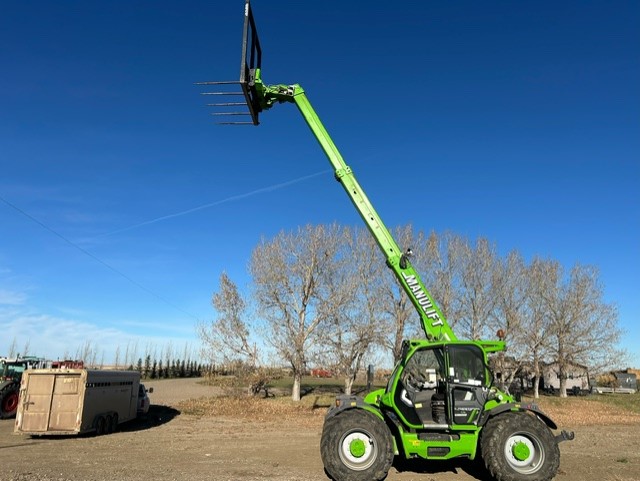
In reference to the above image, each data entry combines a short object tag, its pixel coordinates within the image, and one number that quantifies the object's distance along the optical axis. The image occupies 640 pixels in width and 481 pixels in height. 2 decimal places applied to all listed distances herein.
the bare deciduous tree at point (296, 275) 28.86
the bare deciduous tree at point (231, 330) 29.34
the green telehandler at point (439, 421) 8.37
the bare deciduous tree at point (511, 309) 34.94
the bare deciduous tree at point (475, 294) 34.49
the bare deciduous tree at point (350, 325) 27.81
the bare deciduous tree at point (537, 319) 36.48
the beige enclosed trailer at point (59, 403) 13.43
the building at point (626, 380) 54.88
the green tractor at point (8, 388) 18.16
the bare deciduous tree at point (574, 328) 38.22
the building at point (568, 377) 40.08
